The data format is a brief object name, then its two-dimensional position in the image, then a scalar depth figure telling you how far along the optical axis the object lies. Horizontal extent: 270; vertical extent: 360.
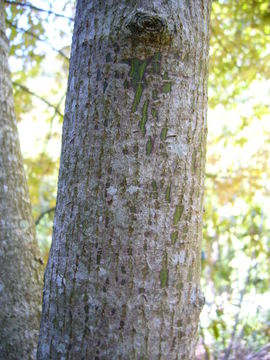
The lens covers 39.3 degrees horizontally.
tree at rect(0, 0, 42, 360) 1.61
